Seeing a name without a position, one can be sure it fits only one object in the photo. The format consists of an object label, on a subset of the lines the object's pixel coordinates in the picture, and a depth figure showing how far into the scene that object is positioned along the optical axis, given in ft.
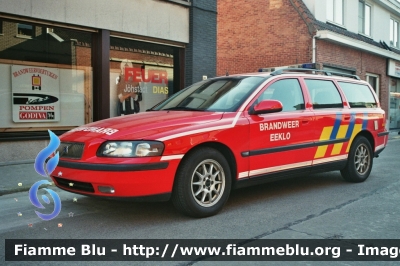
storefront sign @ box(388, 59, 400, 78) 74.57
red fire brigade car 14.67
